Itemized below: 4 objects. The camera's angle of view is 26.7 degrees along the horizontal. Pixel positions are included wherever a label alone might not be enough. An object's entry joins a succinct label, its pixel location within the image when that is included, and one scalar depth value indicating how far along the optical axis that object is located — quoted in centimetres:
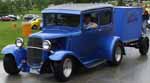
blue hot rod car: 793
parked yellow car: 3036
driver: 872
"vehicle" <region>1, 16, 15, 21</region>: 5908
